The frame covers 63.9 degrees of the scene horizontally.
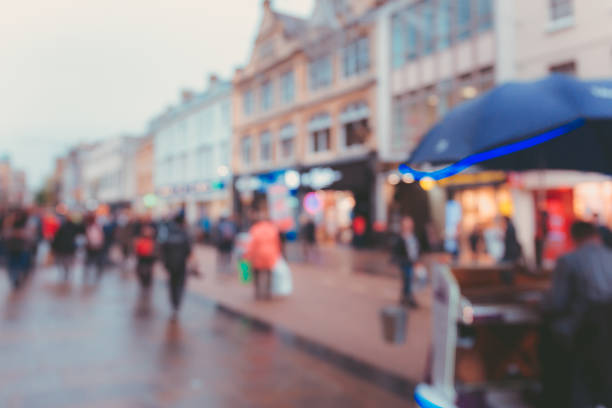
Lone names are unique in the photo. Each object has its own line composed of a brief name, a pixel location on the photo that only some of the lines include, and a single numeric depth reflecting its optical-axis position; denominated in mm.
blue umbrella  3170
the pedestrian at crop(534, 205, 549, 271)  11789
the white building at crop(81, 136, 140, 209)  56250
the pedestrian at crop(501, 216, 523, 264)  10172
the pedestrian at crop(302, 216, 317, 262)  19289
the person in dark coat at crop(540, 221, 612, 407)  3422
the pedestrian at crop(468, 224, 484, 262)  17547
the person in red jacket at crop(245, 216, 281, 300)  10172
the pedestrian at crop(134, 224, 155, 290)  10586
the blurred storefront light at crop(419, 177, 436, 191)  20070
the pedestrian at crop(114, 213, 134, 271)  16750
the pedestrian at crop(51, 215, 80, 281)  13508
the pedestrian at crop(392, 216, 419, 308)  9414
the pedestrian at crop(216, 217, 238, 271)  14320
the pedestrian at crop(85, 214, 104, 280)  14078
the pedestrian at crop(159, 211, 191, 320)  8789
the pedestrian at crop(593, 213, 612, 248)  7816
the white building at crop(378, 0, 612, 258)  16266
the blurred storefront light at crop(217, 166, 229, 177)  26595
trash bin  5020
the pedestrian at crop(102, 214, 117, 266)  16453
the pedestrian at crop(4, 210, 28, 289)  11789
